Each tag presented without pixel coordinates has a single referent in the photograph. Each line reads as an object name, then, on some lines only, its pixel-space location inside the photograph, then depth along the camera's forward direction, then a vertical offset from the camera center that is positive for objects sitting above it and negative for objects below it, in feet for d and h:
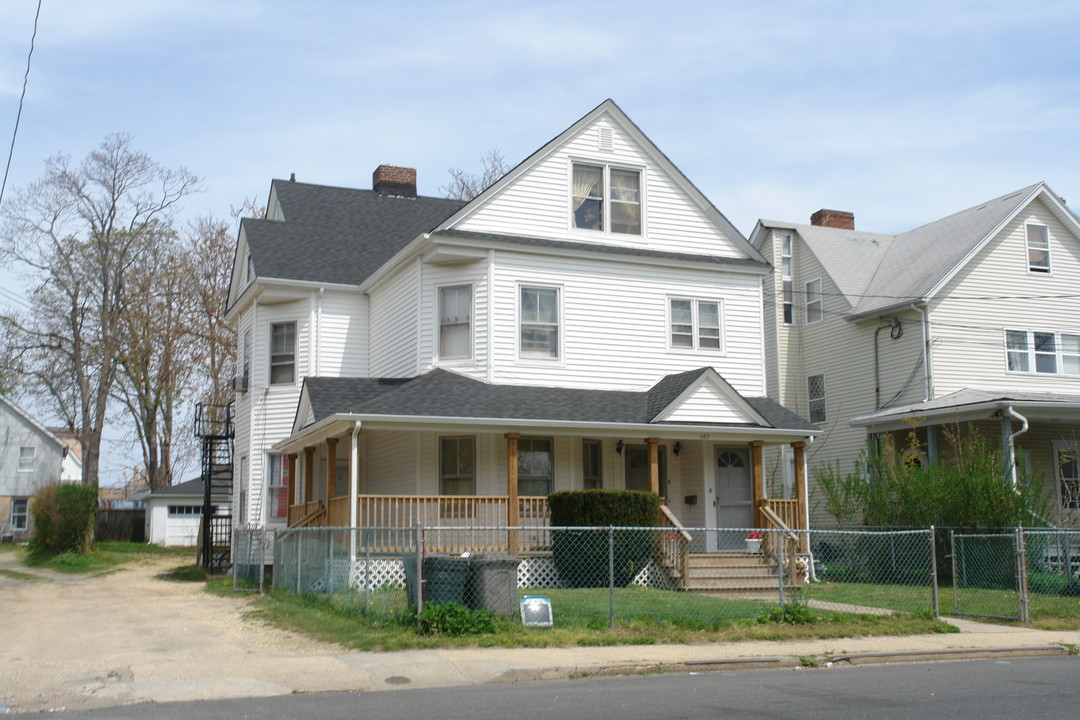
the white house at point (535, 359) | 66.28 +9.66
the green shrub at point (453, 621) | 40.96 -4.74
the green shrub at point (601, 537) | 60.08 -2.25
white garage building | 147.64 -2.28
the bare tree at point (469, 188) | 144.62 +42.68
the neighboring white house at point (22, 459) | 172.96 +6.71
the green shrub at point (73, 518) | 109.70 -1.92
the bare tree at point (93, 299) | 136.05 +25.90
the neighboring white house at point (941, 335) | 87.92 +14.17
